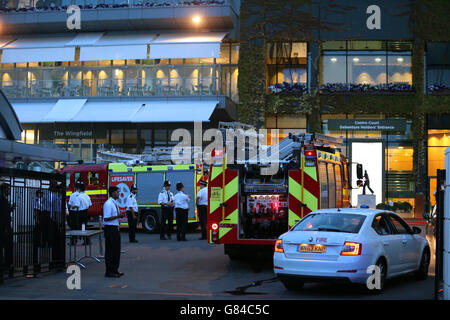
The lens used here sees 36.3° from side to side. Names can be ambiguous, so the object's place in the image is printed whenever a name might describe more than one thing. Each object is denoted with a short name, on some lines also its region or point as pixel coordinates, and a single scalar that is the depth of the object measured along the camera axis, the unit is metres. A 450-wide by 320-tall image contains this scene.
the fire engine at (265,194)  14.62
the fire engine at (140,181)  25.33
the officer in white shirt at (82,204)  21.55
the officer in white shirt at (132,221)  21.58
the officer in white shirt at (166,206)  22.53
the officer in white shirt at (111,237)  13.48
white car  10.76
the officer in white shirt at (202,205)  22.81
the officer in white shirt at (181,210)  21.89
